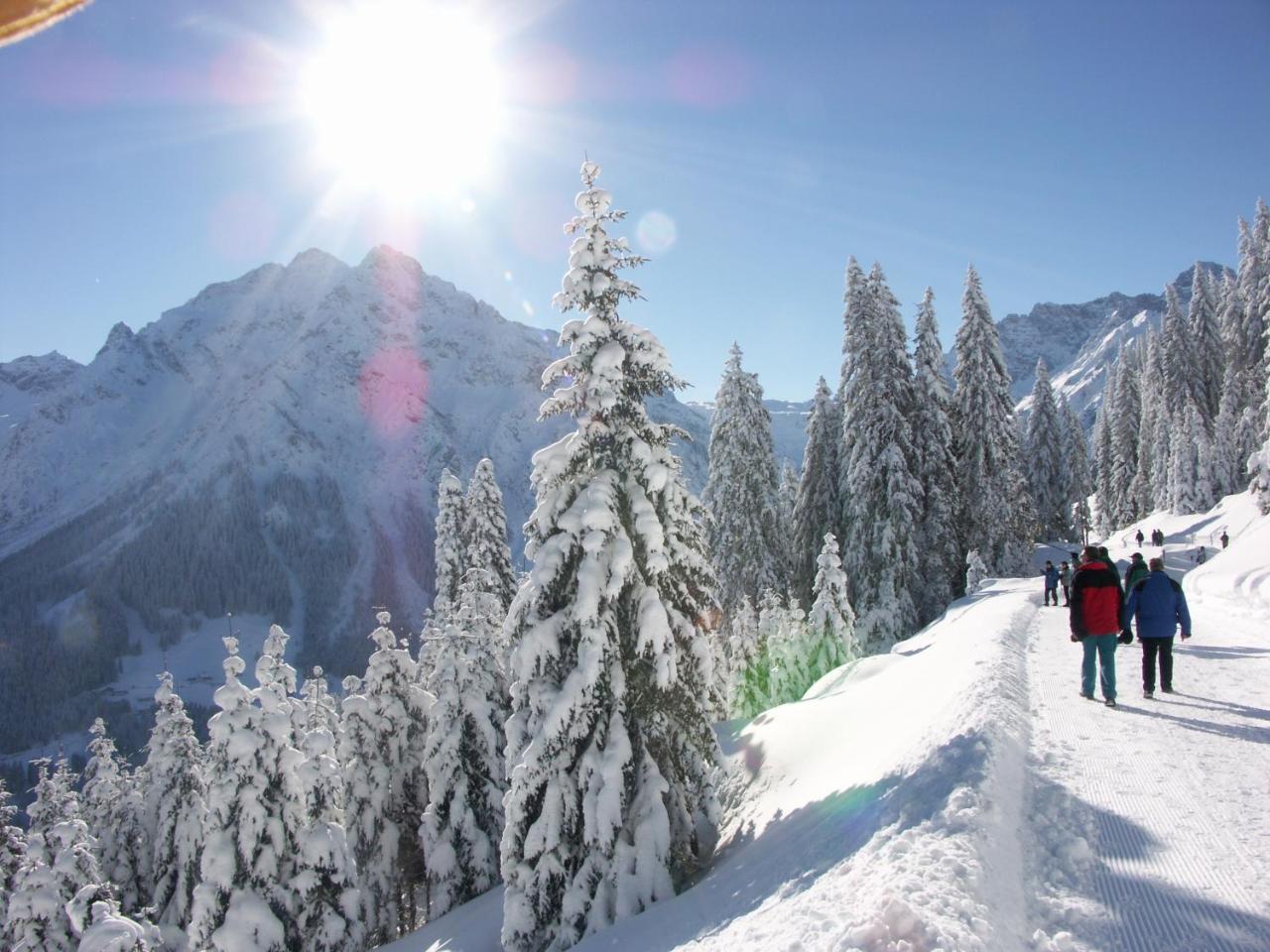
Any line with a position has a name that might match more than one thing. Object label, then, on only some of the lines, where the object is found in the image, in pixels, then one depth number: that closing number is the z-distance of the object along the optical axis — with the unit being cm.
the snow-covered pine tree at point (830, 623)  2566
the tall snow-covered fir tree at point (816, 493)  3669
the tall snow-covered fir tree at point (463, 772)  2156
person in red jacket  962
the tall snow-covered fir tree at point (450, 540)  3572
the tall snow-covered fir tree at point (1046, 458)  6312
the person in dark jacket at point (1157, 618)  977
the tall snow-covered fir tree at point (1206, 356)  5916
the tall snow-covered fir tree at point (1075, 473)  6894
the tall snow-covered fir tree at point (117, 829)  2661
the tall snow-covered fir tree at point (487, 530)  3466
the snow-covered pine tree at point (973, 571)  3131
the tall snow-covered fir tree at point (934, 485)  3053
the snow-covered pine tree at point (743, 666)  2973
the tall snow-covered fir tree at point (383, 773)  2338
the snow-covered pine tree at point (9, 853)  2305
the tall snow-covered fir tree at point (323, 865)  1844
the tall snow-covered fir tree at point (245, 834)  1755
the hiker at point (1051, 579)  2234
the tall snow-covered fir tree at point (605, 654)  1147
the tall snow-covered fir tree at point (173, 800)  2433
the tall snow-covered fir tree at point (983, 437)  3388
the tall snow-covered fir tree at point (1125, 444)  7333
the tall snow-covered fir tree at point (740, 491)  3688
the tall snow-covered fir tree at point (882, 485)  2956
